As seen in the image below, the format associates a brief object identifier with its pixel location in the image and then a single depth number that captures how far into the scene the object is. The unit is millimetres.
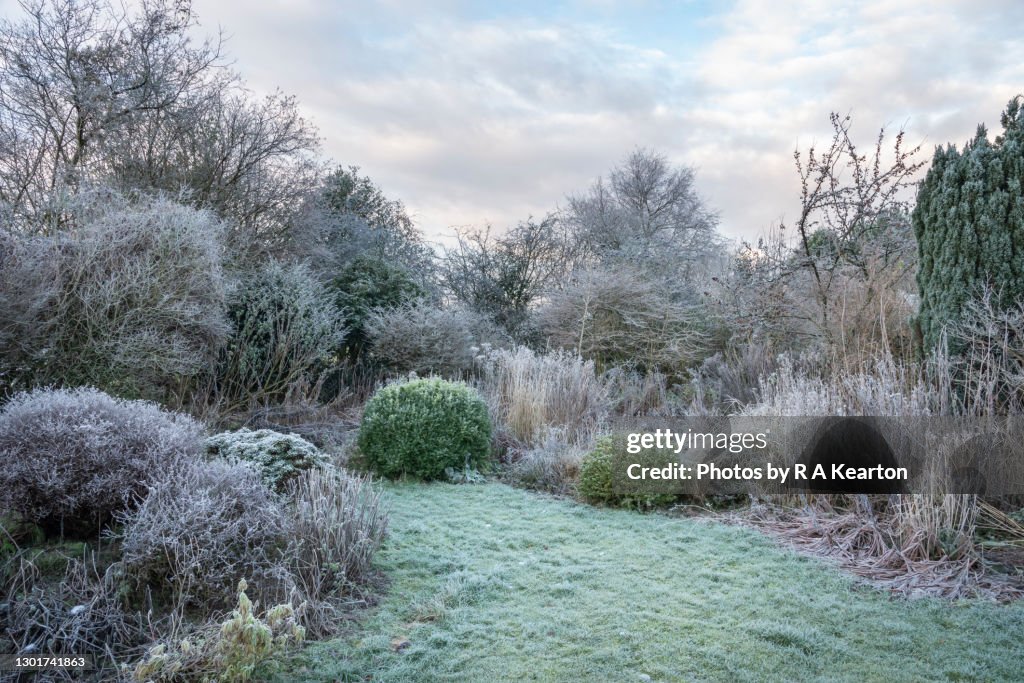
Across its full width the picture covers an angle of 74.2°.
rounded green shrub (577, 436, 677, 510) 5301
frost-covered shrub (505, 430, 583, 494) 6039
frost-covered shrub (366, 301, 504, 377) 9625
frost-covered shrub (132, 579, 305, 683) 2441
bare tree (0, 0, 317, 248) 8062
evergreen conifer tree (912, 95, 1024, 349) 5570
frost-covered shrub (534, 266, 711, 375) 10734
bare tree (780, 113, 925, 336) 8047
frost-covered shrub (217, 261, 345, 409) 8008
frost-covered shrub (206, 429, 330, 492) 4559
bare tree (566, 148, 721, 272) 14547
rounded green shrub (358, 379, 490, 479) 6199
